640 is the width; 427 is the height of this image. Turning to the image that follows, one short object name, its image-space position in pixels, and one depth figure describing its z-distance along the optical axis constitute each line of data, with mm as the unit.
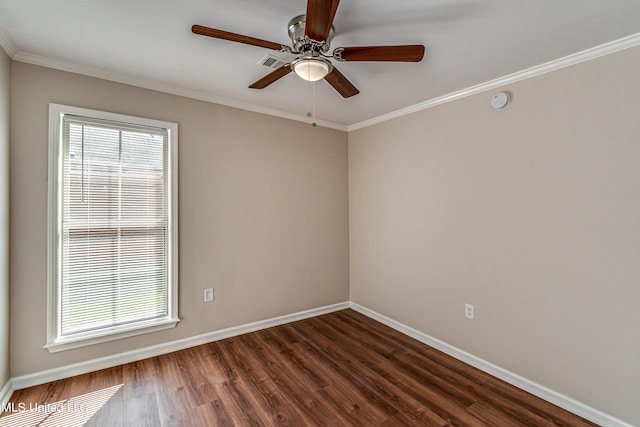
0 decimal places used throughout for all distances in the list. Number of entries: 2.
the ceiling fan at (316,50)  1462
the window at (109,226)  2248
